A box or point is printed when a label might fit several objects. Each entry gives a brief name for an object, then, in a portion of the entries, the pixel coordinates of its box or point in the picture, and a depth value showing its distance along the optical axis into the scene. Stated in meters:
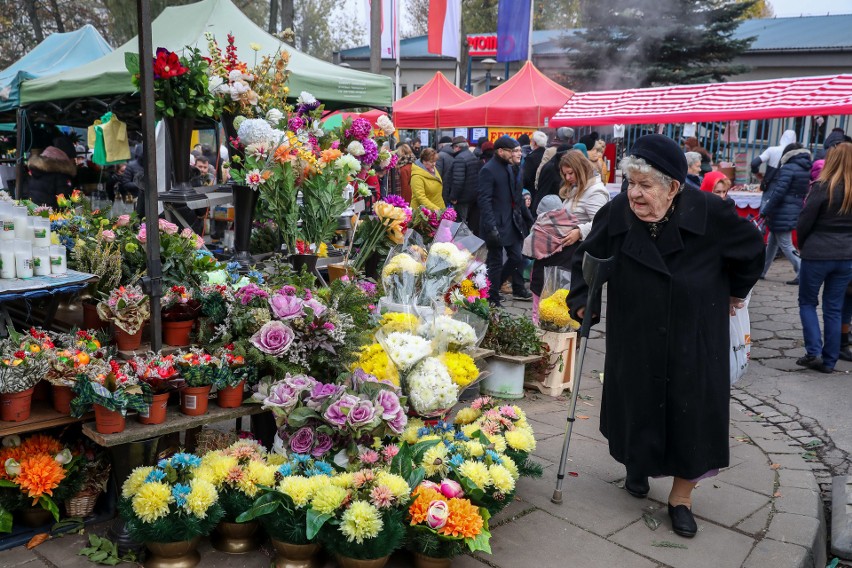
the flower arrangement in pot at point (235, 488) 3.00
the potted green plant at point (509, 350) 5.30
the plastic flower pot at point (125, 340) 3.54
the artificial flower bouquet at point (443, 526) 2.84
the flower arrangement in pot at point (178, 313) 3.68
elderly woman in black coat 3.28
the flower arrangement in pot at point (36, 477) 3.06
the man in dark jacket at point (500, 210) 7.96
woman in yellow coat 8.80
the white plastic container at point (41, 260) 3.42
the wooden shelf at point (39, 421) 2.97
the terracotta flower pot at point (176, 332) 3.68
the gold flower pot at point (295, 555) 2.89
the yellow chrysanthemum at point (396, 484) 2.86
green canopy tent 7.25
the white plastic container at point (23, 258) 3.32
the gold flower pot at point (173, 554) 2.90
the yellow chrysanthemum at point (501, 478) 3.12
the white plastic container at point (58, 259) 3.46
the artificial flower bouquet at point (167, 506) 2.82
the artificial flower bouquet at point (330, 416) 3.17
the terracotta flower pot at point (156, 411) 3.12
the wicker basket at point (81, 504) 3.28
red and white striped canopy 8.28
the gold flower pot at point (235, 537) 3.05
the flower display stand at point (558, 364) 5.48
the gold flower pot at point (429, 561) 2.92
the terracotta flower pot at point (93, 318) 3.72
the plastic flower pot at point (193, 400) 3.23
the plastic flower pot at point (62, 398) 3.12
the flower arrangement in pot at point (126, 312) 3.47
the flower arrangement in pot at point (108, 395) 2.95
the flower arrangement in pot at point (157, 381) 3.11
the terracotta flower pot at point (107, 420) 2.98
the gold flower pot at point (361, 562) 2.82
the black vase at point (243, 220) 4.70
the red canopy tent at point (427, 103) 14.70
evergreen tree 22.27
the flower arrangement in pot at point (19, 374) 2.91
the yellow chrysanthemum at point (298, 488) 2.86
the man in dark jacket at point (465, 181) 9.13
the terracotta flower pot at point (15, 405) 2.96
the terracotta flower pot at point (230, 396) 3.37
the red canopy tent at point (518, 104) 12.72
